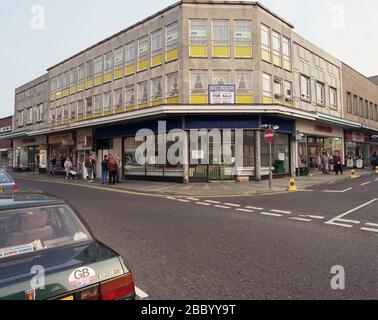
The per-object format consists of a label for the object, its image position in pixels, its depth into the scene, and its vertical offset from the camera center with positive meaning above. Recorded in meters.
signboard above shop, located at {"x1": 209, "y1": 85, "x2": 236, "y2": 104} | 18.33 +4.16
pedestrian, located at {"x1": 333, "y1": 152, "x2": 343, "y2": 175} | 22.11 -0.52
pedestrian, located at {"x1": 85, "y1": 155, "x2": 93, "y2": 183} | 19.96 -0.39
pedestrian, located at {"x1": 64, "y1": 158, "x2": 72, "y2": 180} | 22.56 -0.57
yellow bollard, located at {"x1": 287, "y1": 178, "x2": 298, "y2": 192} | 13.68 -1.59
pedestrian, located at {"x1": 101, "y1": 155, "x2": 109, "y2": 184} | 18.11 -0.77
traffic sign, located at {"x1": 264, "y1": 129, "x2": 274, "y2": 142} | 13.72 +1.07
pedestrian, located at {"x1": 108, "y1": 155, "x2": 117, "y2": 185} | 17.80 -0.63
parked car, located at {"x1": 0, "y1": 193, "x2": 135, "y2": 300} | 1.96 -0.82
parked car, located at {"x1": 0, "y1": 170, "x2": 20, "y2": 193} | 8.19 -0.73
